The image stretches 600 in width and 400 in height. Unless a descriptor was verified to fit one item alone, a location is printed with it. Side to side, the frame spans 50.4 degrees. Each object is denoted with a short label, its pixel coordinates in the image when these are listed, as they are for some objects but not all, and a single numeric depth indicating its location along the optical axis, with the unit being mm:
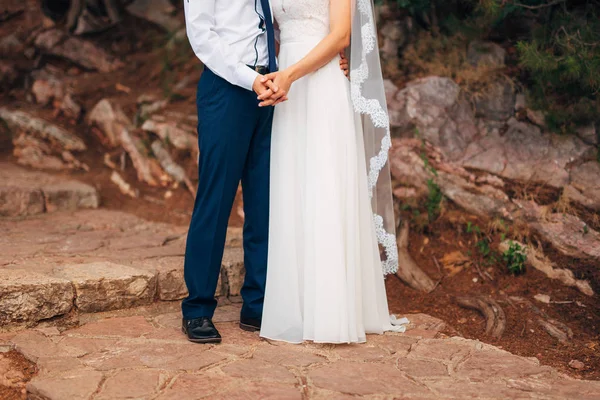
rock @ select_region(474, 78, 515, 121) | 5281
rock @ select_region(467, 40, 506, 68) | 5508
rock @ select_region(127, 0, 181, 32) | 7742
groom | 3012
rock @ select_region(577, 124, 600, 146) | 4875
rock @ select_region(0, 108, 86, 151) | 6500
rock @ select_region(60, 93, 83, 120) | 6902
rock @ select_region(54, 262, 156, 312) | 3467
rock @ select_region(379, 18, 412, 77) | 5828
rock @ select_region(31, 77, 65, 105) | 7055
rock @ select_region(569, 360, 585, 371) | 3219
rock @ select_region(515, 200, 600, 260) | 4293
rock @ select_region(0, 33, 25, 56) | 7577
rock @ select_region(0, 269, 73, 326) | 3230
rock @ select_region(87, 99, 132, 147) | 6680
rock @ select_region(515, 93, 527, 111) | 5257
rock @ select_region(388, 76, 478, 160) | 5203
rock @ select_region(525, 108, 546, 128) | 5102
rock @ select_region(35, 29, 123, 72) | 7554
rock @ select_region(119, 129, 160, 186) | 6250
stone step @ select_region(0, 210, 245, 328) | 3309
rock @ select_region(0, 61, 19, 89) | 7246
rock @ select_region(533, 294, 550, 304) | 4077
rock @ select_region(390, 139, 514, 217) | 4730
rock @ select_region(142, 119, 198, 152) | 6203
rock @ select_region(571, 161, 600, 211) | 4555
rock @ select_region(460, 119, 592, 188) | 4809
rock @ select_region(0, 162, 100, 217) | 5062
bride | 3176
